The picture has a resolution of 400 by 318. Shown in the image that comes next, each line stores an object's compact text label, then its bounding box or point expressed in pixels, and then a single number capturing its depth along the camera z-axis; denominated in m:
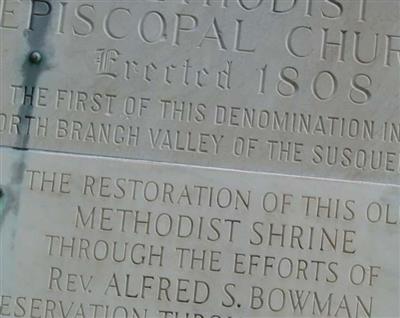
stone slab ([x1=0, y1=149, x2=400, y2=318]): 4.35
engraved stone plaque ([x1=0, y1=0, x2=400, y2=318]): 4.37
